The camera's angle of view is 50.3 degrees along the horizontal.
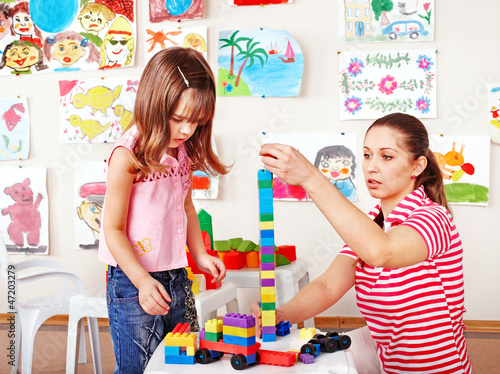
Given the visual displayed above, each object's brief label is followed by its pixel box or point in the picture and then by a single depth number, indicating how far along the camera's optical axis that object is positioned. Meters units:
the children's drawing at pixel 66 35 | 2.22
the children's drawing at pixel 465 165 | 2.05
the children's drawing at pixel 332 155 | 2.12
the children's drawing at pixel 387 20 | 2.06
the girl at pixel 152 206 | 1.00
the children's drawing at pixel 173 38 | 2.16
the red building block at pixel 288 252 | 1.76
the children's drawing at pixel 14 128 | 2.32
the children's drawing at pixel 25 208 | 2.31
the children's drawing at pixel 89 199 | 2.26
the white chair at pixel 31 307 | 1.61
